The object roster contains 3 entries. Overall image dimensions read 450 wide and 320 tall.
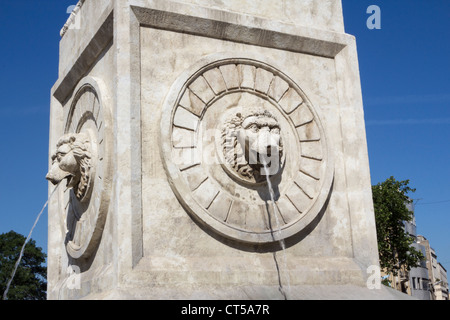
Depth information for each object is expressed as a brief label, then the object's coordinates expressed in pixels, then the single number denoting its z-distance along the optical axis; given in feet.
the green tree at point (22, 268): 123.75
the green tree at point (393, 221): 98.53
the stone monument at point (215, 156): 25.44
